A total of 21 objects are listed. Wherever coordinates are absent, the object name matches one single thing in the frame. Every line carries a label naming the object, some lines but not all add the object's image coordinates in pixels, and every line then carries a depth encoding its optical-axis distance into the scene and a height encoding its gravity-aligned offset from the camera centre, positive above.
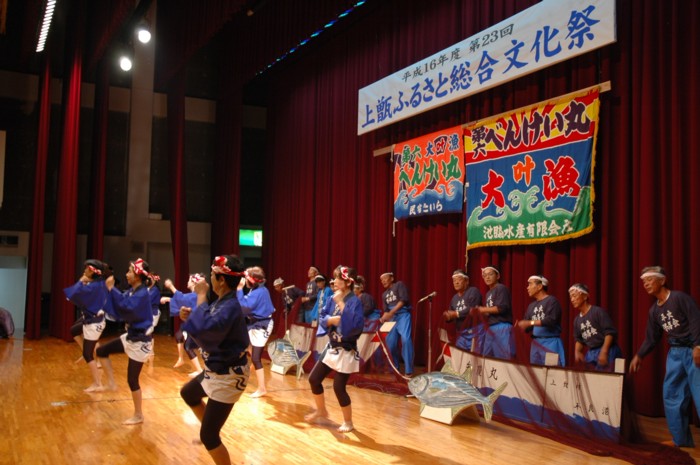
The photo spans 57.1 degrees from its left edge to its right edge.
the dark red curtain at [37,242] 13.17 +0.10
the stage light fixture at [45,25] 10.48 +3.94
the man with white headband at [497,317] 6.38 -0.68
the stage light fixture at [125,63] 14.45 +4.19
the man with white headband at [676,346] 5.25 -0.70
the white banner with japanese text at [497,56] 6.96 +2.55
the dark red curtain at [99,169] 13.77 +1.71
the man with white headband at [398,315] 9.05 -0.86
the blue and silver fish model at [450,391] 6.05 -1.33
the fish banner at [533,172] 7.20 +1.06
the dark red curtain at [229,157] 14.68 +2.20
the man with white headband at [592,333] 5.92 -0.69
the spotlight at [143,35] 12.35 +4.13
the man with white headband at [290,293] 11.96 -0.76
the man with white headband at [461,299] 7.81 -0.53
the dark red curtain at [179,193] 14.09 +1.27
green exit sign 16.19 +0.37
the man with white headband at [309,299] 10.97 -0.76
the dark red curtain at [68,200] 13.19 +0.98
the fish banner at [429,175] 9.20 +1.23
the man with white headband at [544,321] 6.66 -0.64
